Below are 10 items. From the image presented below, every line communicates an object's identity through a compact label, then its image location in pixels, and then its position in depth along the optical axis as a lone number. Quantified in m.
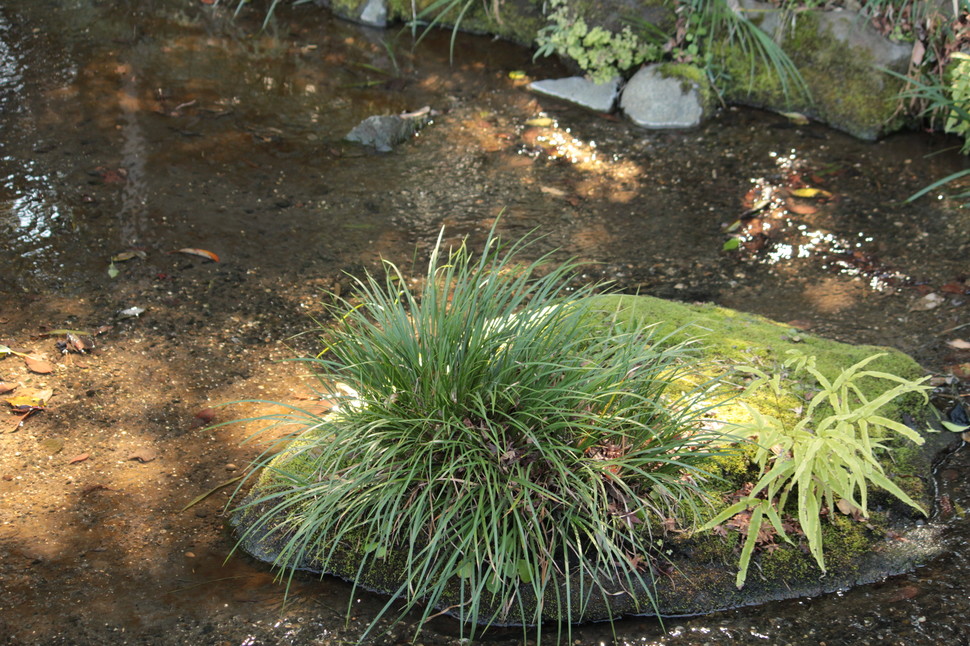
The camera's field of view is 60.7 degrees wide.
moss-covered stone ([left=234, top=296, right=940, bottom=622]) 2.51
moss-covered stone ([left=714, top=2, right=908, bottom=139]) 5.66
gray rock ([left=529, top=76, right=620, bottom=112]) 6.06
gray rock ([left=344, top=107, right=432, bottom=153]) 5.53
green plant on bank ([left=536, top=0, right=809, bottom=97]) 5.94
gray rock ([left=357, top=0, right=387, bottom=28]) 7.26
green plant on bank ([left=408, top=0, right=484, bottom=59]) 6.77
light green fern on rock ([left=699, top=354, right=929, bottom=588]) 2.46
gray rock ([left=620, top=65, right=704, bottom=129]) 5.86
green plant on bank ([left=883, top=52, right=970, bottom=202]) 5.08
